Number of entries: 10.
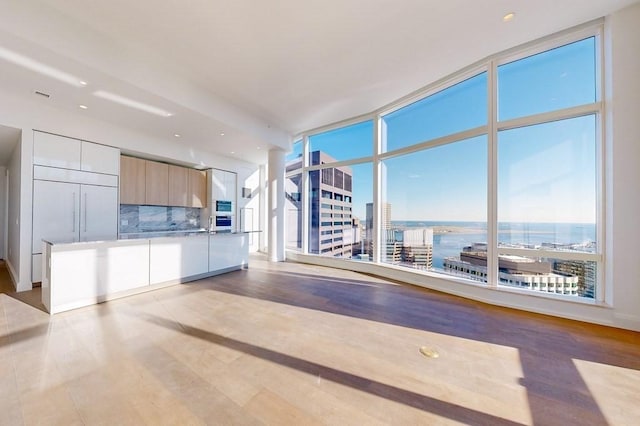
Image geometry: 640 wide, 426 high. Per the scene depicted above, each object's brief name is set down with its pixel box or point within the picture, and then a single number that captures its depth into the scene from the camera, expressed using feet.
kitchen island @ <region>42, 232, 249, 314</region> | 9.56
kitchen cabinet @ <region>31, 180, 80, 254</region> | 12.73
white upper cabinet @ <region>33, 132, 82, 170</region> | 12.73
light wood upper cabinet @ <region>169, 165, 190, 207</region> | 19.65
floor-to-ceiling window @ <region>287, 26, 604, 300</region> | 9.90
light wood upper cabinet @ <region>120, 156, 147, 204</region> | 16.56
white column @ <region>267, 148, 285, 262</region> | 21.20
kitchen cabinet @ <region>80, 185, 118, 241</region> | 14.43
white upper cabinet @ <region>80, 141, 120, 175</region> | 14.46
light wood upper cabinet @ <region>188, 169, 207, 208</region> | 21.17
